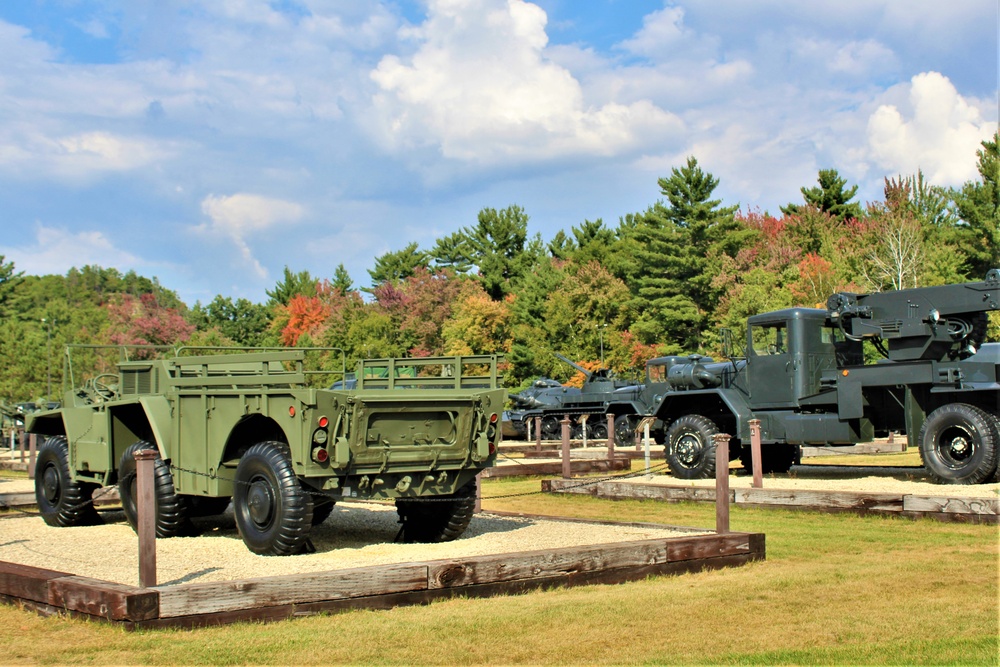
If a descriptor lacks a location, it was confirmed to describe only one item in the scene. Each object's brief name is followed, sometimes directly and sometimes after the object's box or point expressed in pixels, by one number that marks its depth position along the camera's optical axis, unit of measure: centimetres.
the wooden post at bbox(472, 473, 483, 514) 1275
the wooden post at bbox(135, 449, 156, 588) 741
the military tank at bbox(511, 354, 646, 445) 3222
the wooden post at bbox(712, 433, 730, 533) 1015
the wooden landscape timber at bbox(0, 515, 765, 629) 705
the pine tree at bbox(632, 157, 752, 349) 5188
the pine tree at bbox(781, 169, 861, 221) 6300
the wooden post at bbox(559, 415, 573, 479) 1758
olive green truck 916
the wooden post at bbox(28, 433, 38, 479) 2048
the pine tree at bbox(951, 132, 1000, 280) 4569
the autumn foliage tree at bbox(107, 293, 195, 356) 6812
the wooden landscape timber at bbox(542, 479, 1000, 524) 1190
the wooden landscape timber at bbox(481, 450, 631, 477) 1934
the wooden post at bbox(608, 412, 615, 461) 2040
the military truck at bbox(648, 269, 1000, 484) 1491
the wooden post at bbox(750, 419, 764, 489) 1516
